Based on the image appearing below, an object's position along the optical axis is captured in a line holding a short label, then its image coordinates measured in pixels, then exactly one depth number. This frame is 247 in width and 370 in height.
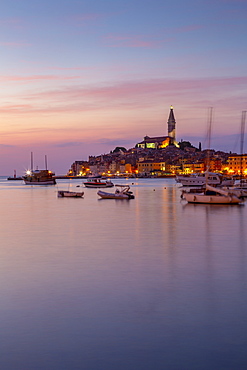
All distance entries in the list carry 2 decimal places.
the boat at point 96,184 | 91.75
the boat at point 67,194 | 57.57
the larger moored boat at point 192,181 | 87.00
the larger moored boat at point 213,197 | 40.12
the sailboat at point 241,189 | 51.33
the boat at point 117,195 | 50.96
